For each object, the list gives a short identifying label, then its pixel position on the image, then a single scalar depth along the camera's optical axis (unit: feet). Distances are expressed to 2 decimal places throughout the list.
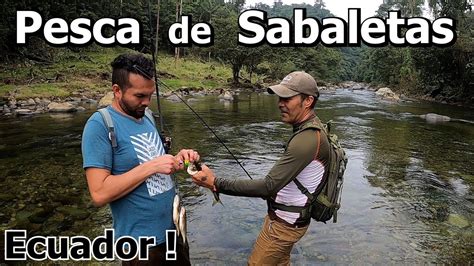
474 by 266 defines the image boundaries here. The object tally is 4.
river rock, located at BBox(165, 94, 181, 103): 90.82
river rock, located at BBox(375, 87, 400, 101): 126.30
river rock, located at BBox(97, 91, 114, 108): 70.80
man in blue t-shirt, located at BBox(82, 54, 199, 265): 8.13
